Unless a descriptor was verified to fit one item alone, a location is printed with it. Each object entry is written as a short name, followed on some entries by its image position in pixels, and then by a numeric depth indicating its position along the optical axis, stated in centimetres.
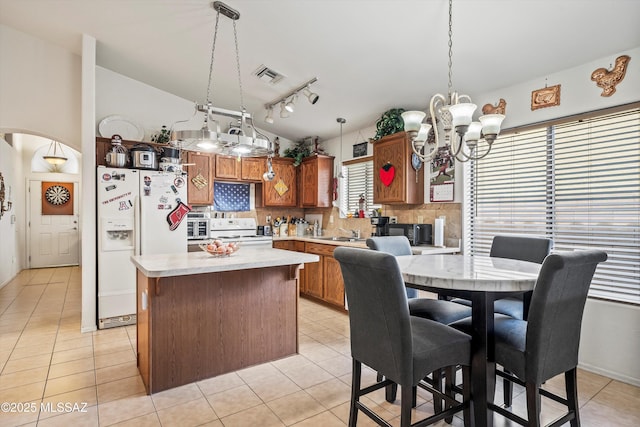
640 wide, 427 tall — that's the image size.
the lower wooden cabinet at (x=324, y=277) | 438
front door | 755
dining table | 161
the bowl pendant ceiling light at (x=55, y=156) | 730
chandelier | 184
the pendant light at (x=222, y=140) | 228
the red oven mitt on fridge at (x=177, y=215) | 409
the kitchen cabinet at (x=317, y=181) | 542
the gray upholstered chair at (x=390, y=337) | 153
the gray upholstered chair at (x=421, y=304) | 222
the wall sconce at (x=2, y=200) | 562
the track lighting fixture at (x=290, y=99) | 380
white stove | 499
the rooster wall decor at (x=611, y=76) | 254
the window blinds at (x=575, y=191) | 261
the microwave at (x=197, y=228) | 462
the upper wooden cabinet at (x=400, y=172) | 393
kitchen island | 241
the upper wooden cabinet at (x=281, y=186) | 557
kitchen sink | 477
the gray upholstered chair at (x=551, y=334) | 151
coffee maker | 417
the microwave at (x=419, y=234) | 383
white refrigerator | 379
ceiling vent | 377
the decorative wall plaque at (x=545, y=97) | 292
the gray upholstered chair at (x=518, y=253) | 236
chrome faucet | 507
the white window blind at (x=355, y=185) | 502
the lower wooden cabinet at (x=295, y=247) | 514
